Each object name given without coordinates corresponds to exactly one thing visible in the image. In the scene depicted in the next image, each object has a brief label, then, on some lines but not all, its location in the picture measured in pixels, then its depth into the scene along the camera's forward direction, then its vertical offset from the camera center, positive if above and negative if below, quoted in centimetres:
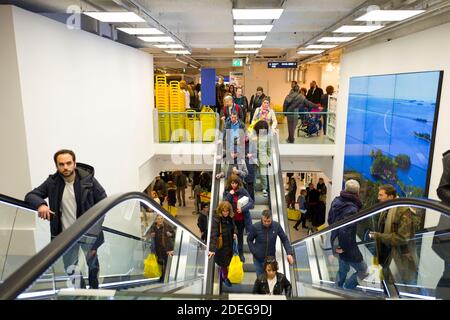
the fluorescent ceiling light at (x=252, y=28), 727 +115
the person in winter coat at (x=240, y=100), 1103 -43
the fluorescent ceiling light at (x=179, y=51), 1231 +115
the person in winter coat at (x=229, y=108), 938 -56
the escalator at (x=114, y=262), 154 -172
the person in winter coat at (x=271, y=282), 455 -242
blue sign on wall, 1496 -6
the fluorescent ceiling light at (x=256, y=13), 554 +111
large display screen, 691 -102
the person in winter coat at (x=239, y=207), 612 -199
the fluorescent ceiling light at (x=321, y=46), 1082 +119
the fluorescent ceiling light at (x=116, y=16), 589 +113
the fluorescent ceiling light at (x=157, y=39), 875 +111
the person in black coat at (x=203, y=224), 729 -272
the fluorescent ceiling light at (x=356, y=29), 717 +113
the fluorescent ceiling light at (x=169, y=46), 1024 +111
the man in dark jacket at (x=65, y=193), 405 -119
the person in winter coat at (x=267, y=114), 954 -74
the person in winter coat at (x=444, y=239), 337 -152
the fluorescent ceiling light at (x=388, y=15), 573 +114
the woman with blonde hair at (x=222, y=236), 550 -224
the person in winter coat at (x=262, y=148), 876 -149
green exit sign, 1967 +124
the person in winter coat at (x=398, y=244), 409 -181
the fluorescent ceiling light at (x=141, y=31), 752 +113
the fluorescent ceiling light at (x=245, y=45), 1129 +124
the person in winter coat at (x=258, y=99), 1229 -45
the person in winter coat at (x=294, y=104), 1223 -60
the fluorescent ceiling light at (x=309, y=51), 1260 +119
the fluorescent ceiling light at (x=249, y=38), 923 +120
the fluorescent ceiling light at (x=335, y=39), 906 +118
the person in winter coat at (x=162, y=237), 536 -226
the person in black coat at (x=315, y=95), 1555 -38
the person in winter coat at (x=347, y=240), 466 -208
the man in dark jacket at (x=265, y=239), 532 -221
